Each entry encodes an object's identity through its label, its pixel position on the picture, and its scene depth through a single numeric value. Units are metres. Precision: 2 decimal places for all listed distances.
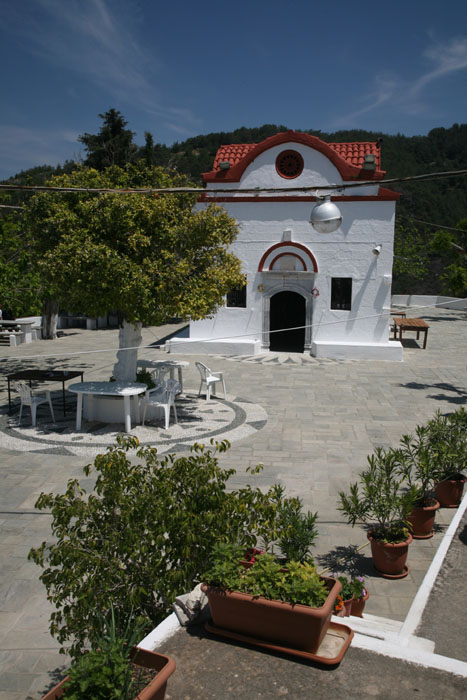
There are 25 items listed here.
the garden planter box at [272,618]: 3.13
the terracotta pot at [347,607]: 3.99
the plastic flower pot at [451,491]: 6.57
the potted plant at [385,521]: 5.00
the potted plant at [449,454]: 6.20
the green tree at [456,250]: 25.94
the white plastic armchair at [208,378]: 11.34
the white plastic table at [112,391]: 9.17
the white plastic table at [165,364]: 11.27
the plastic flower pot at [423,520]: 5.79
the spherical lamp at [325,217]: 6.24
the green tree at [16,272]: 13.11
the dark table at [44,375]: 9.84
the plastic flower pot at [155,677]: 2.66
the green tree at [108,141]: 27.09
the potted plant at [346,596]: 4.01
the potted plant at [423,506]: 5.79
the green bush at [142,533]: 3.21
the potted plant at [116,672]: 2.48
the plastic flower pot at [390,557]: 5.00
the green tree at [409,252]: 34.28
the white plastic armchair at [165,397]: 9.59
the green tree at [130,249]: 8.44
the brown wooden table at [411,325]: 18.94
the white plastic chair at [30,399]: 9.77
